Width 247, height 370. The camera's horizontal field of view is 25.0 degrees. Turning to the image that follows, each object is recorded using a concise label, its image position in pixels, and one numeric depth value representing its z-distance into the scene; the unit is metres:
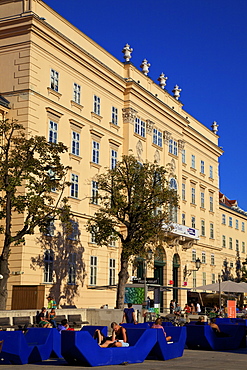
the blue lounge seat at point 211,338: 17.97
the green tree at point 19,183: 22.17
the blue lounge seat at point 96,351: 12.91
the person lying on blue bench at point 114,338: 14.00
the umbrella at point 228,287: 34.22
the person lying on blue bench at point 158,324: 16.69
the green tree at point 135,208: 29.47
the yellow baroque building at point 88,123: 30.91
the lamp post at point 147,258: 29.43
